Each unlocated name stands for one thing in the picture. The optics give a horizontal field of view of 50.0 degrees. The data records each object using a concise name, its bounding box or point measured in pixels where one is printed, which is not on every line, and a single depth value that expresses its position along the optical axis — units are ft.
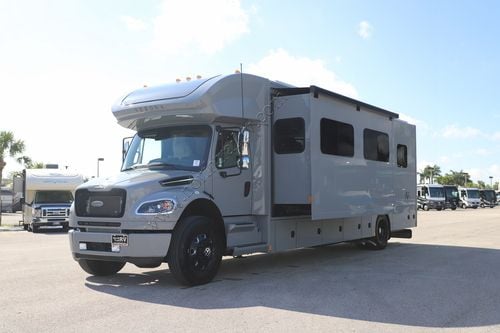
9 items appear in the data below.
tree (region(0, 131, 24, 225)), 133.18
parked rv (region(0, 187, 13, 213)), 168.45
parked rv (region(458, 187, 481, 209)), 190.29
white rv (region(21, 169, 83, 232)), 76.02
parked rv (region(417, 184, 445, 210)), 162.61
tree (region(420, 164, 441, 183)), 406.78
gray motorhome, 26.58
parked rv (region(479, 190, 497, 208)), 211.00
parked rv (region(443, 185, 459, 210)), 168.14
